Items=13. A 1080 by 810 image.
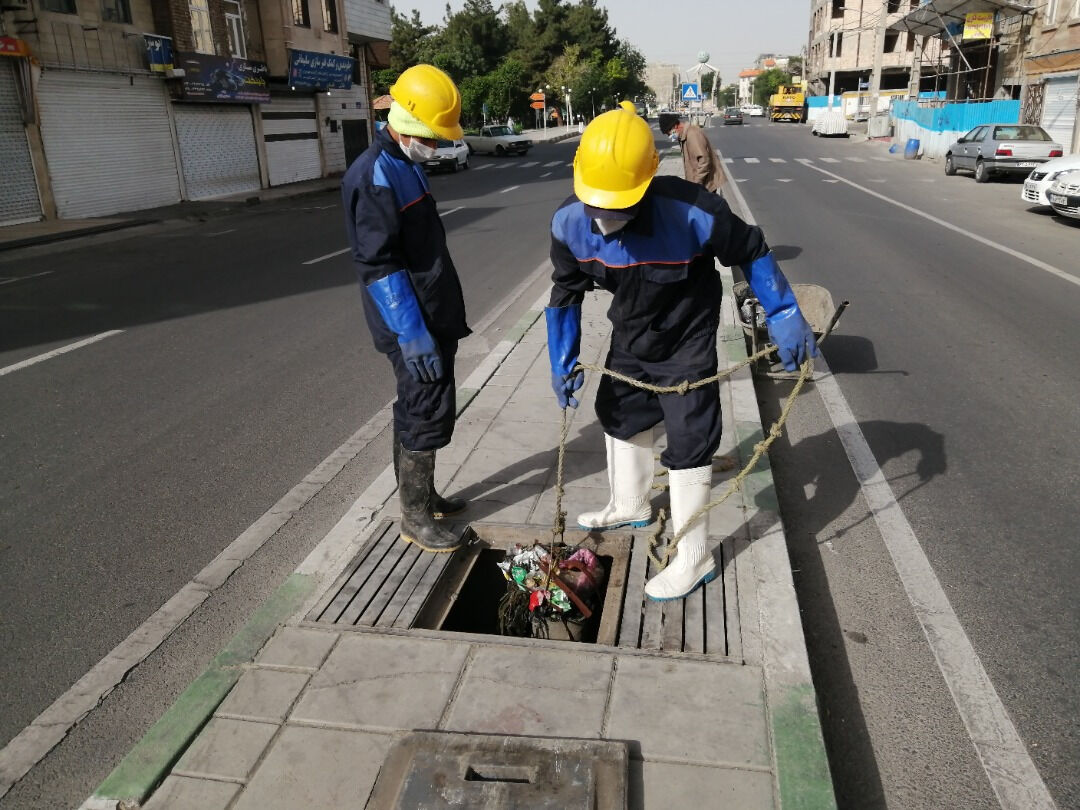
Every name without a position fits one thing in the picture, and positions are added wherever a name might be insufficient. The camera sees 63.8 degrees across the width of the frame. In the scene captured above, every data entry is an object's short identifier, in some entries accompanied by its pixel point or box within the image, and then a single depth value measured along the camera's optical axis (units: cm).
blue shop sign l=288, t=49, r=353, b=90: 2702
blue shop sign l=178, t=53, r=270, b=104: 2239
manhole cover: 249
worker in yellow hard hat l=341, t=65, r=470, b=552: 342
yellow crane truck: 7344
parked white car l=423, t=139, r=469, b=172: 3012
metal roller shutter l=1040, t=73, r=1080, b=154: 2634
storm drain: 330
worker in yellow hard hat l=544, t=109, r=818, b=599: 308
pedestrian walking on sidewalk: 964
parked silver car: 2102
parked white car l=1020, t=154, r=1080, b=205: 1523
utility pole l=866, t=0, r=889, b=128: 5275
